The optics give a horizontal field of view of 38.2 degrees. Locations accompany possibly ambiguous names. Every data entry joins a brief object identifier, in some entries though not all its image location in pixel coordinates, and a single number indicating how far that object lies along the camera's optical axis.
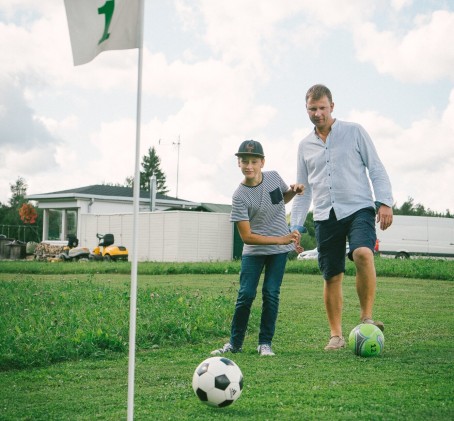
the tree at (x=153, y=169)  101.69
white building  31.80
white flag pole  3.11
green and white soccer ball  5.29
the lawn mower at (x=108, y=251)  29.39
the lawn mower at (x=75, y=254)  29.88
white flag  3.36
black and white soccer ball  3.73
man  5.73
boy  5.72
